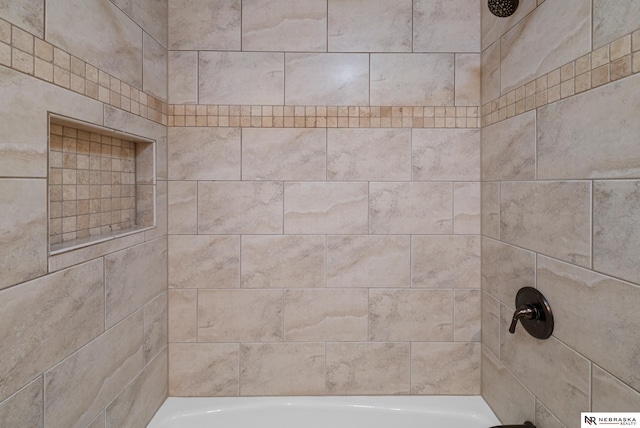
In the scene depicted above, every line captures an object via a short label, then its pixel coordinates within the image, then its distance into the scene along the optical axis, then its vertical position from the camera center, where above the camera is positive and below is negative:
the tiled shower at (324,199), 1.70 +0.05
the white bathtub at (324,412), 1.63 -0.95
